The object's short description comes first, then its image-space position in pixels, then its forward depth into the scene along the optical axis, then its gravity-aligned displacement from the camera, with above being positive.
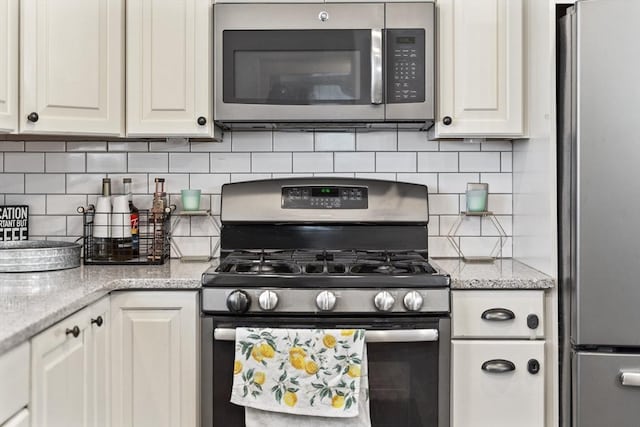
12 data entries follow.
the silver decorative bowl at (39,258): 2.13 -0.17
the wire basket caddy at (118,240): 2.43 -0.12
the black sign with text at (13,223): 2.53 -0.05
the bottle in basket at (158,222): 2.43 -0.04
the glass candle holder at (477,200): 2.56 +0.05
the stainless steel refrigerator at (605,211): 1.91 +0.01
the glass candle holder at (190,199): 2.55 +0.05
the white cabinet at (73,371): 1.49 -0.44
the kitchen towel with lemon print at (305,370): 1.93 -0.50
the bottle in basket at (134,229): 2.49 -0.07
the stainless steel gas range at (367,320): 2.01 -0.36
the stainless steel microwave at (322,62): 2.33 +0.57
